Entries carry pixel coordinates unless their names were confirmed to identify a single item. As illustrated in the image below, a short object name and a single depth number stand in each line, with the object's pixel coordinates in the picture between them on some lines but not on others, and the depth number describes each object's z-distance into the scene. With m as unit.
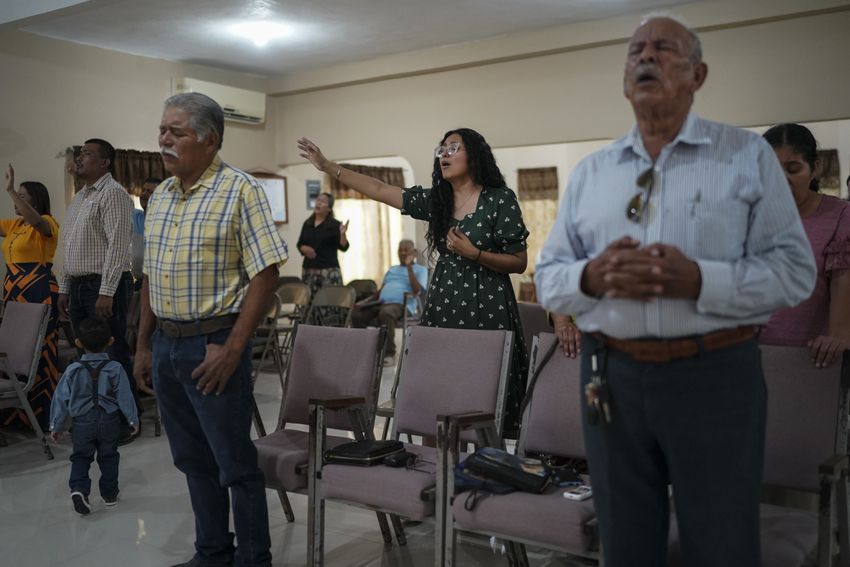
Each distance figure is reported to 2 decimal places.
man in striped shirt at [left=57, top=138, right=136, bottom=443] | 4.55
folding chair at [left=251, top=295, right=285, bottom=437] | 6.12
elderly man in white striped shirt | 1.46
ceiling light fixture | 6.95
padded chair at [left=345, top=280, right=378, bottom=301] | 8.62
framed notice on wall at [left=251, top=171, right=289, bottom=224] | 9.12
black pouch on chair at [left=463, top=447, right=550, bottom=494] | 2.24
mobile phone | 2.18
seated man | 7.88
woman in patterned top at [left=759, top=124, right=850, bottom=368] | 2.36
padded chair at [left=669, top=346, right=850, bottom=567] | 1.96
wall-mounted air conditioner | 8.12
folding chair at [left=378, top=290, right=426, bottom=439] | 7.32
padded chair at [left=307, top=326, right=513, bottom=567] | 2.45
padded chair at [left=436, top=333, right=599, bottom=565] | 2.09
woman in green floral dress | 3.05
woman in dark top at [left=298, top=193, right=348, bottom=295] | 7.65
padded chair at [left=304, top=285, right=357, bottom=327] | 6.99
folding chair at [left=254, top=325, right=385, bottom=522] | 2.99
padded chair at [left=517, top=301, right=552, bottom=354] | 3.76
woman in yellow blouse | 4.98
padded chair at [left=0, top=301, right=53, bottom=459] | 4.38
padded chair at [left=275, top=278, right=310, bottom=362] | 7.45
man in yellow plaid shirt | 2.48
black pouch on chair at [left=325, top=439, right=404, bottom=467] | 2.59
